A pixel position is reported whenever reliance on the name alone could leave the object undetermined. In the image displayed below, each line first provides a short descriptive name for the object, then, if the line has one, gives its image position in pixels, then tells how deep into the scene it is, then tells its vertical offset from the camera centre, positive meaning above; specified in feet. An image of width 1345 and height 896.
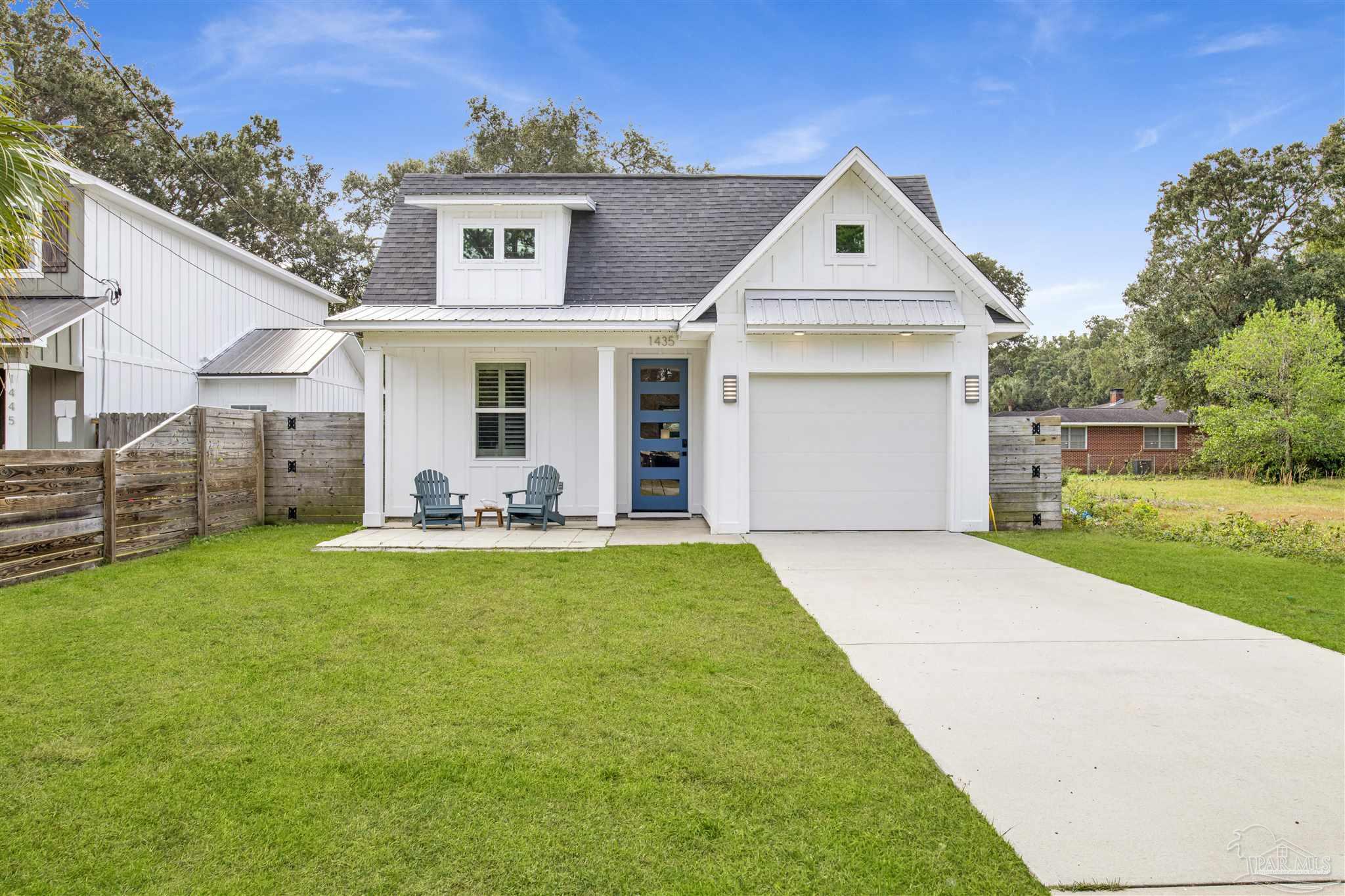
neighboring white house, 39.14 +7.39
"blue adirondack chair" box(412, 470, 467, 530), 32.63 -2.50
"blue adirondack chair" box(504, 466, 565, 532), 33.32 -2.39
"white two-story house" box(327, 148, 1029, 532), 33.17 +4.34
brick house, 101.24 +1.66
